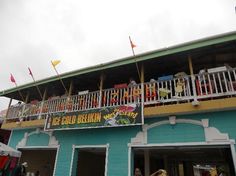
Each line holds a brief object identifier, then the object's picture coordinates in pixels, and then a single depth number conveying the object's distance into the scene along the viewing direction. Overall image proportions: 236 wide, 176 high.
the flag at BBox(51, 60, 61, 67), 9.47
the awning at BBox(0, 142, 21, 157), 7.84
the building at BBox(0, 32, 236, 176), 6.21
